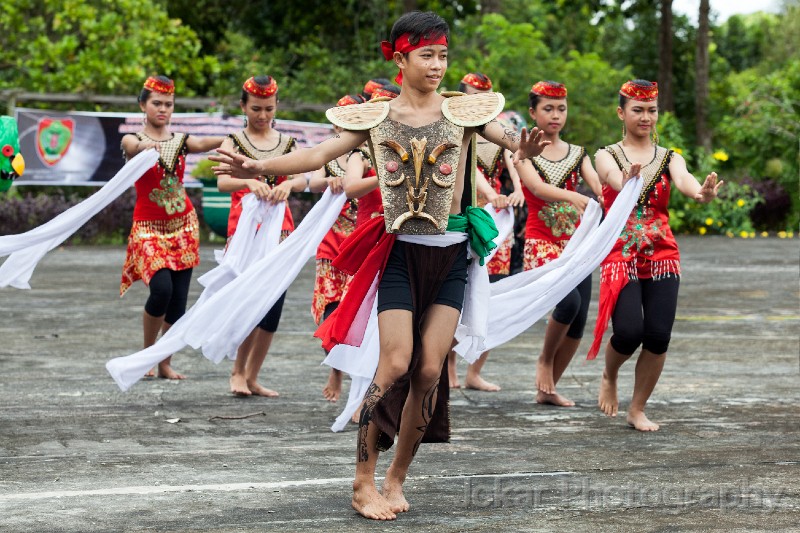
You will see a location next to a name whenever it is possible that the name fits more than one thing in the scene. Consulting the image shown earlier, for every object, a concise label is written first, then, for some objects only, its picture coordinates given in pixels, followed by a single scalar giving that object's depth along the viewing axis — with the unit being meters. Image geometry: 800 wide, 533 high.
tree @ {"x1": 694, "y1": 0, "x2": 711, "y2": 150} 49.41
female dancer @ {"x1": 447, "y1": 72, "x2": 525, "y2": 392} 15.28
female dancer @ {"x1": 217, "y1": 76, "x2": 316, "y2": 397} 14.56
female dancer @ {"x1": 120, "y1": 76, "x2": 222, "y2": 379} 15.61
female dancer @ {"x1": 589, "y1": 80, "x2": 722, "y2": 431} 12.67
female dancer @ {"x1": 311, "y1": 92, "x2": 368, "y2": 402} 14.14
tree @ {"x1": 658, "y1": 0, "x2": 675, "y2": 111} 50.80
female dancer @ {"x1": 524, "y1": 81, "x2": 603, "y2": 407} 14.37
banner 37.23
